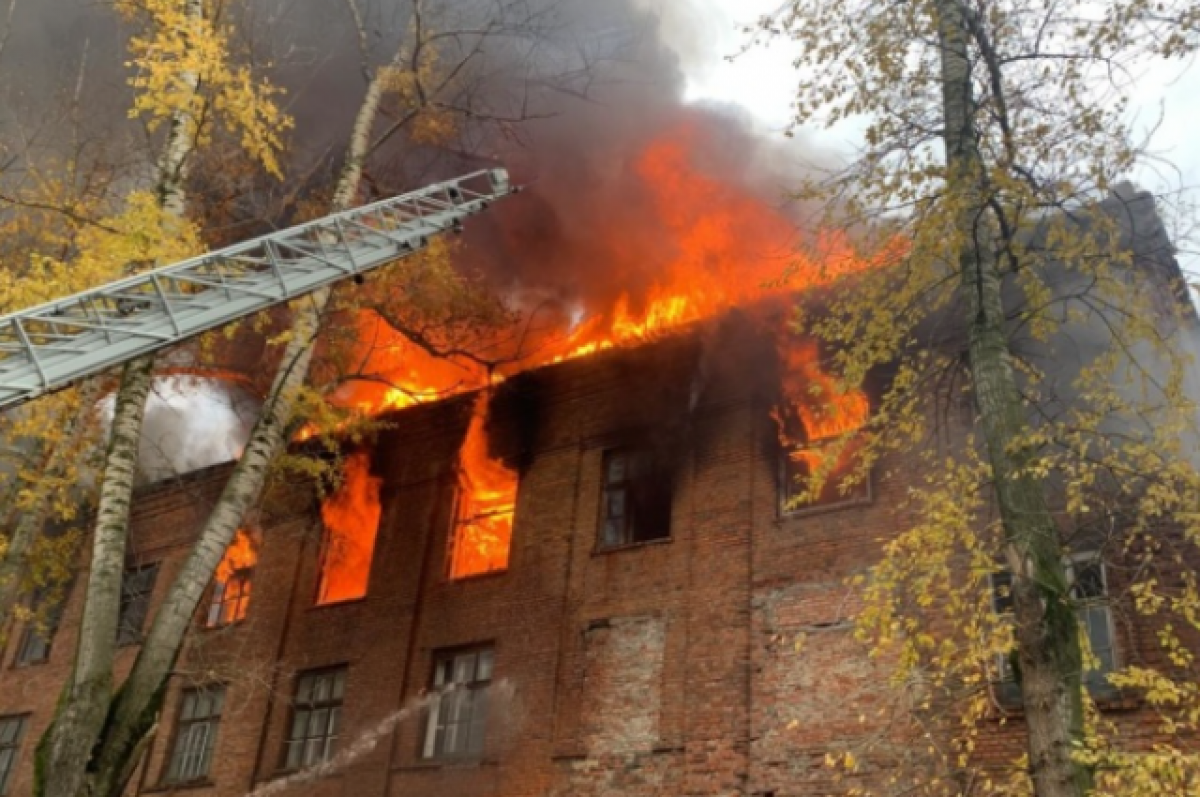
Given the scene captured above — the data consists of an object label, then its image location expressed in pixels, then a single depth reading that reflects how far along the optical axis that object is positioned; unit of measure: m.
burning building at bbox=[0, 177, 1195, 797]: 11.38
